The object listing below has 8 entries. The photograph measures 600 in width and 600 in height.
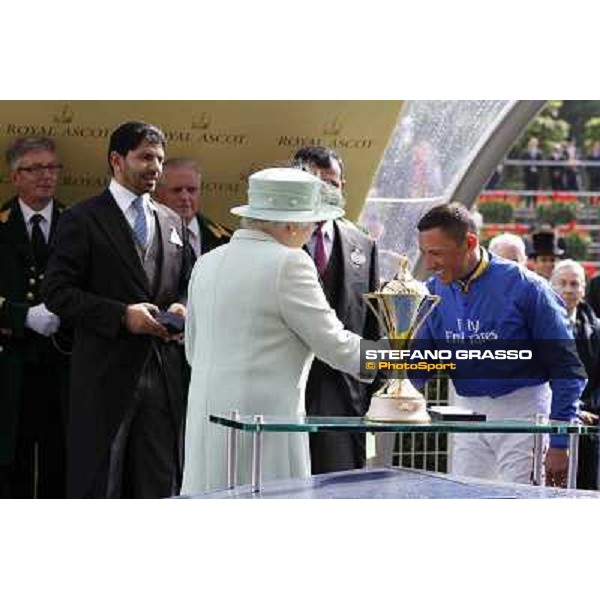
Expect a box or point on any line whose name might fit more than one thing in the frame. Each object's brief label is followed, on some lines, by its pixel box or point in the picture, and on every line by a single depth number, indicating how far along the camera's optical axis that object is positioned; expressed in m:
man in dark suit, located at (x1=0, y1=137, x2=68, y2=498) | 13.17
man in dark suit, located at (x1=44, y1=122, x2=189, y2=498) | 13.17
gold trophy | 12.24
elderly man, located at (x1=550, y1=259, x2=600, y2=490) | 13.12
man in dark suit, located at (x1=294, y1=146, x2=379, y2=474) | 13.09
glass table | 11.94
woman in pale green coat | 12.28
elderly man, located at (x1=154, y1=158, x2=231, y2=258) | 13.14
